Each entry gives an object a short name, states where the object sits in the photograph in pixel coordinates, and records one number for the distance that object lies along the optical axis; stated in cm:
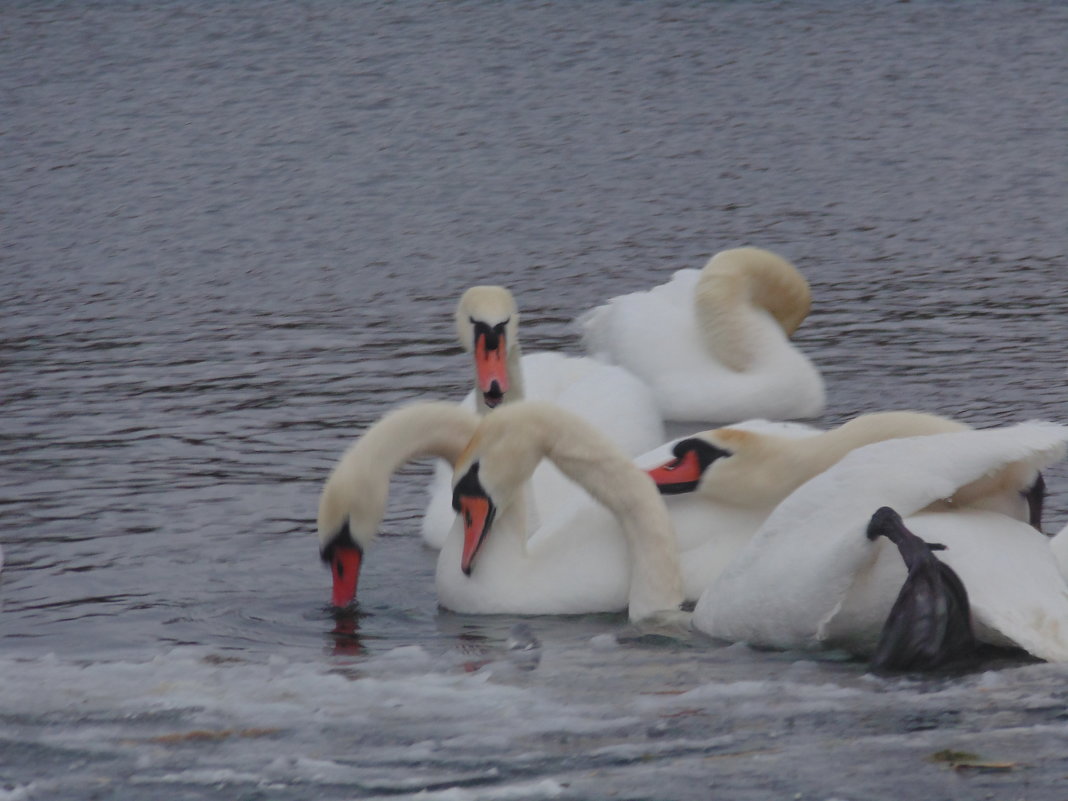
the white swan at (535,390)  1484
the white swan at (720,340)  1919
